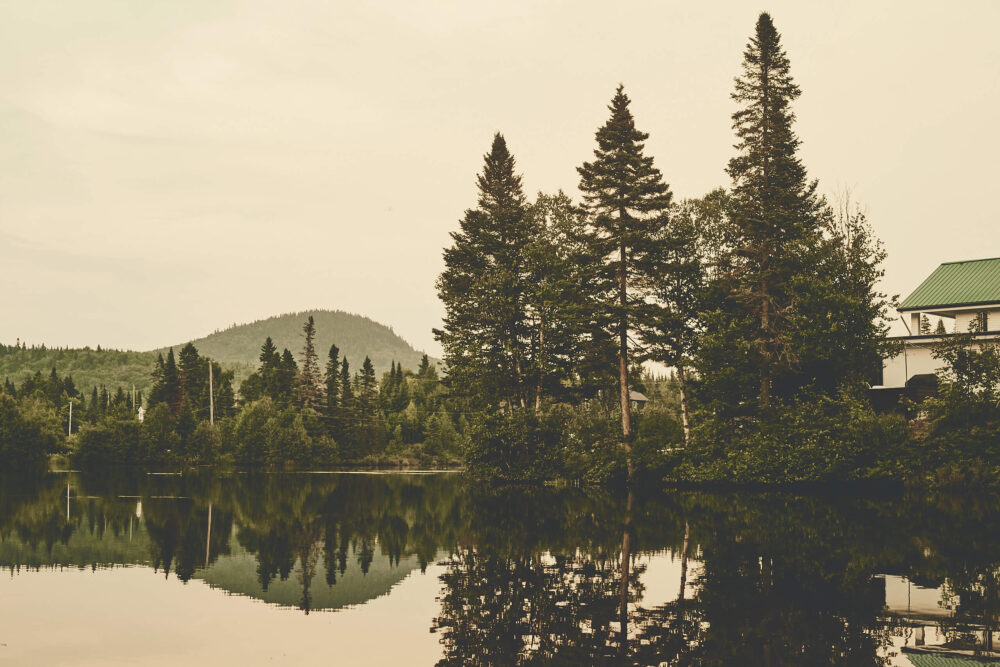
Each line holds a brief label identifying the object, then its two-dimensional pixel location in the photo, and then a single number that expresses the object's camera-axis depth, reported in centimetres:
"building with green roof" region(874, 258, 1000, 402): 4966
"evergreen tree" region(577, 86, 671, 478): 4500
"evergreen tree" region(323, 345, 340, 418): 10719
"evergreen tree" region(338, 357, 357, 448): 10075
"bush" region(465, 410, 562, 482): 4844
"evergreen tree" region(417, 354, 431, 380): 13658
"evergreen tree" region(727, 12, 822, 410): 4266
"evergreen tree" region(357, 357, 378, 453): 10181
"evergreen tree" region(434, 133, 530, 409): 5212
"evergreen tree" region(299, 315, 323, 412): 10719
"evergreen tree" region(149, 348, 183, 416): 12281
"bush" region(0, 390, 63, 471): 8169
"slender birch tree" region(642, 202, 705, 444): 4534
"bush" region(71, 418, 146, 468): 9319
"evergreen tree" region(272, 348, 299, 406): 10644
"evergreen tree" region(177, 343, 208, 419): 11507
